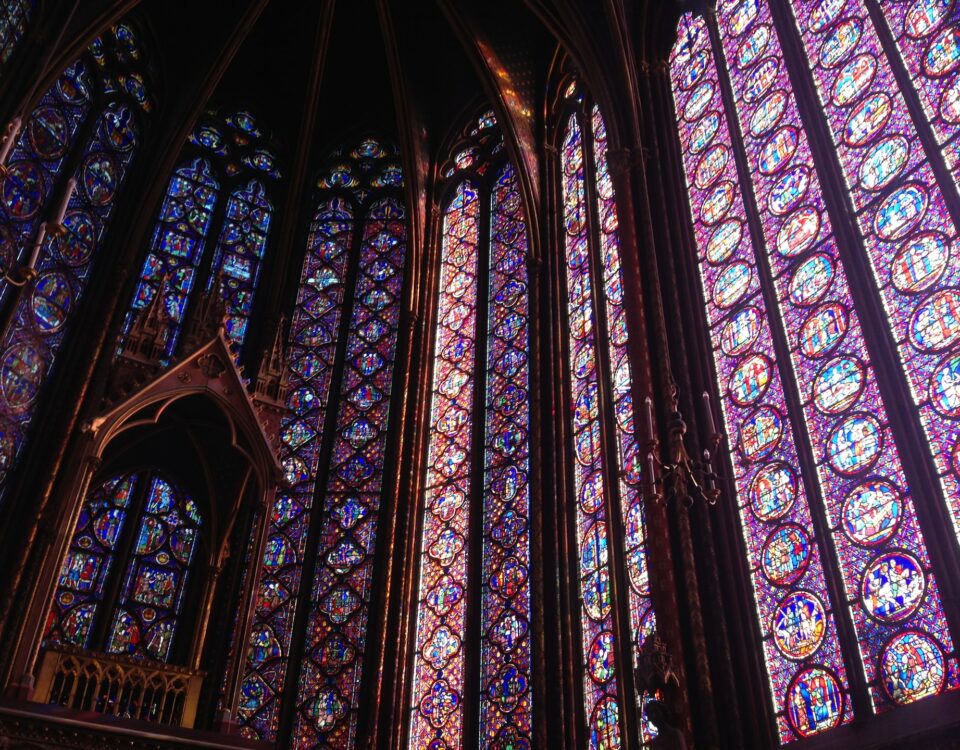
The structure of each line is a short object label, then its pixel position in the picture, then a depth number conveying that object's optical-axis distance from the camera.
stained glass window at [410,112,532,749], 11.02
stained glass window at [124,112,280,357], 14.19
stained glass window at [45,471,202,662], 11.34
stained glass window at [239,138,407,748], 11.70
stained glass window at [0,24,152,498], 11.73
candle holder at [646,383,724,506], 6.94
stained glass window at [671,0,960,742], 7.25
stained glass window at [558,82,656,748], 9.63
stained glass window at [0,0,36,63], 12.10
